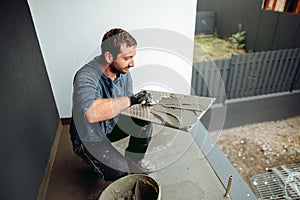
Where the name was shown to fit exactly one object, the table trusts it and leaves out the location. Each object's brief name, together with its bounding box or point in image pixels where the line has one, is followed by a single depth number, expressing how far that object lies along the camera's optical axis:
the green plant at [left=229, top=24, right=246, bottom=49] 6.42
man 1.48
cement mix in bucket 1.42
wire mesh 2.41
